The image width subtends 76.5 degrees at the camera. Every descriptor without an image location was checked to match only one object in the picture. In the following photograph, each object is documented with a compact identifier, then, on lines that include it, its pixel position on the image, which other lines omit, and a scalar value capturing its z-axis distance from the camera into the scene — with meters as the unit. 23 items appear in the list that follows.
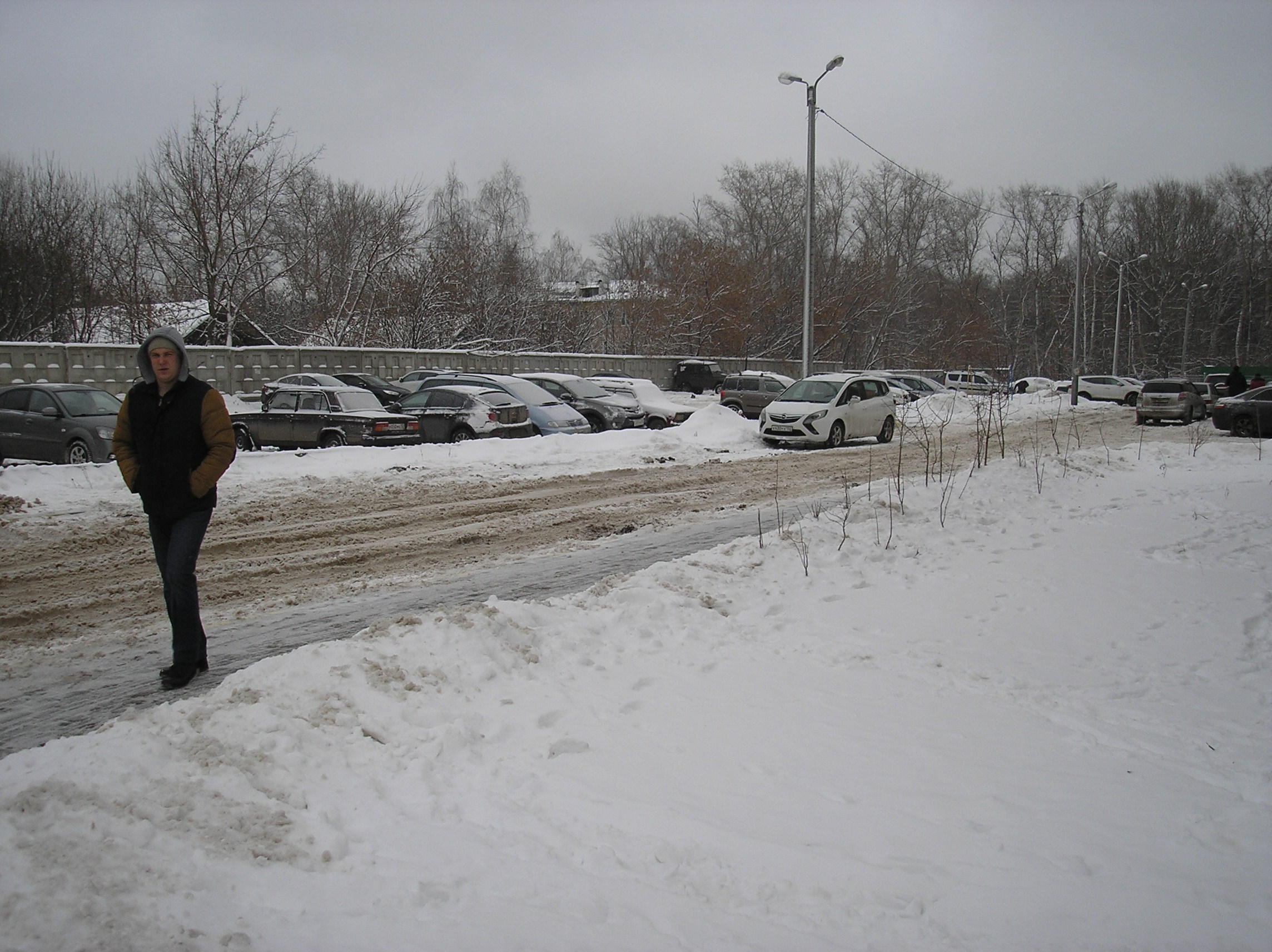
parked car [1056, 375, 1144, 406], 40.53
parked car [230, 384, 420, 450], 15.43
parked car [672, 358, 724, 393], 39.78
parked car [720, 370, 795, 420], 29.41
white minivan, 17.86
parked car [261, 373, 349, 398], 22.64
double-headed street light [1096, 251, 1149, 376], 51.72
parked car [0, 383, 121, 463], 12.82
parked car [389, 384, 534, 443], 16.05
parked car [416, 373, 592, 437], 17.45
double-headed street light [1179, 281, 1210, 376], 59.05
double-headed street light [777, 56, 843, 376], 21.83
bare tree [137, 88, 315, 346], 31.20
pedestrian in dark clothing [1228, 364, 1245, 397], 28.84
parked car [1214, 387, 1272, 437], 19.89
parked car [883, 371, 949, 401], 35.19
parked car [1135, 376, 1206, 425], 25.20
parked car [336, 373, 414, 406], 26.39
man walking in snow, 4.56
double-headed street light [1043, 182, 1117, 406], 33.84
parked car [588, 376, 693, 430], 22.19
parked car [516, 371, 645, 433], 20.50
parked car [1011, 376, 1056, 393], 47.88
